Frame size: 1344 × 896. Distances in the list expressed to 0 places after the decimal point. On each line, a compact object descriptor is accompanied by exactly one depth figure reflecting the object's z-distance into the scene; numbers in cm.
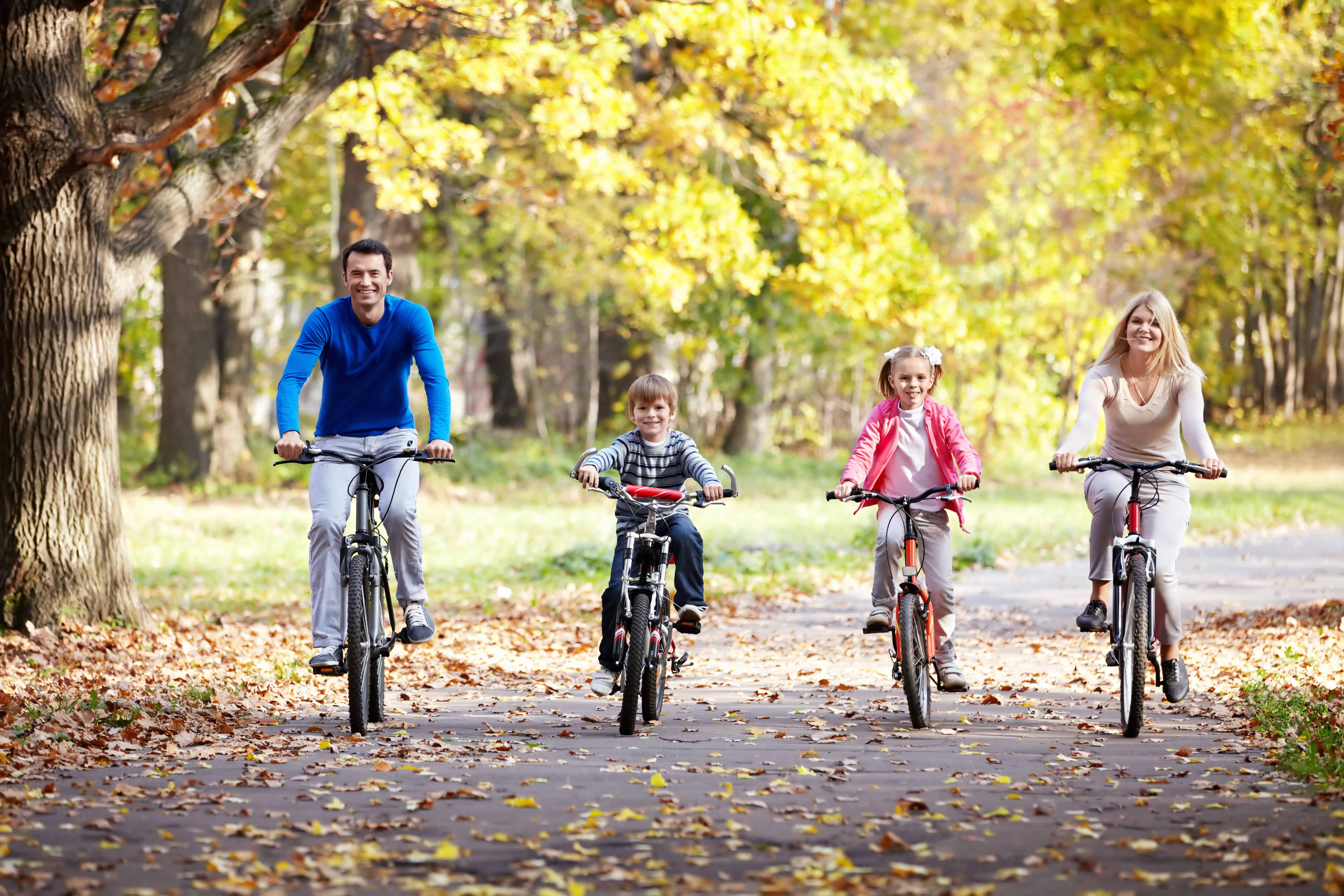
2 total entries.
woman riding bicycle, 1555
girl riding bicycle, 1577
